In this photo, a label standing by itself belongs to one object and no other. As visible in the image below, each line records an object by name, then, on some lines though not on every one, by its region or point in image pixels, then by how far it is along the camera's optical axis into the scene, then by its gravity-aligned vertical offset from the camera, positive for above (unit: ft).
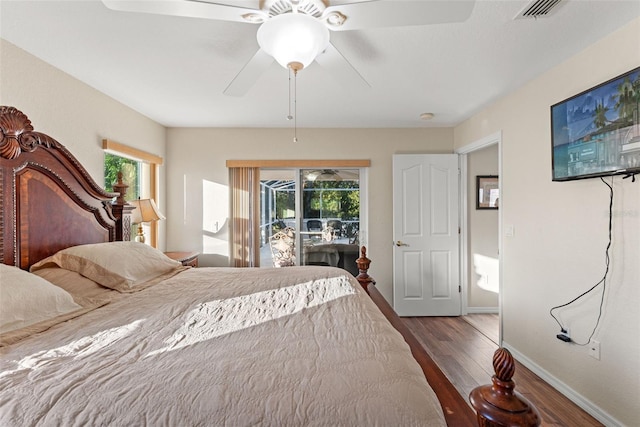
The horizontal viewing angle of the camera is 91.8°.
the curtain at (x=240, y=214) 13.12 +0.02
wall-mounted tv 5.77 +1.68
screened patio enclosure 13.60 -0.05
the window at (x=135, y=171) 9.75 +1.62
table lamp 9.97 +0.11
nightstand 10.72 -1.49
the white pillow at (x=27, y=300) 4.07 -1.20
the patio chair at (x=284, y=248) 13.75 -1.51
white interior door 12.87 -0.88
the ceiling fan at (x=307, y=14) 3.99 +2.72
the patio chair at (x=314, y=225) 13.67 -0.50
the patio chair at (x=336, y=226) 13.71 -0.55
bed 2.61 -1.52
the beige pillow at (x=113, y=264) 6.01 -0.99
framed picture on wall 13.19 +0.90
